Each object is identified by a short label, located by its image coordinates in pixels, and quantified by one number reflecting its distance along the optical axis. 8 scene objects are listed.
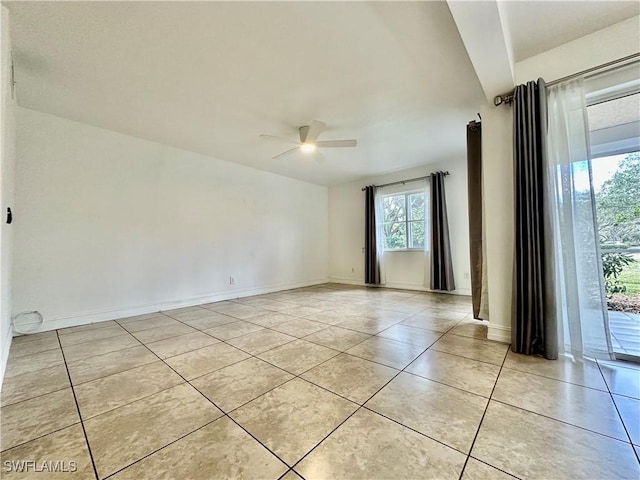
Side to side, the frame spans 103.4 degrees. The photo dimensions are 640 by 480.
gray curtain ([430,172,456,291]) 4.52
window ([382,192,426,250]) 5.14
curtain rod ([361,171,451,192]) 4.84
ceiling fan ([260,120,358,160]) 3.08
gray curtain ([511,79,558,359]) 1.93
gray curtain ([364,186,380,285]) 5.50
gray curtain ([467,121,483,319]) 2.75
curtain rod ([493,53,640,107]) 1.78
